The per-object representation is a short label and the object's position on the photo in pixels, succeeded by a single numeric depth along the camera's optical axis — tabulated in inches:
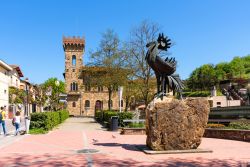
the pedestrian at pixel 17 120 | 488.2
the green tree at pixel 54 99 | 819.1
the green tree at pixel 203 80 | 2265.9
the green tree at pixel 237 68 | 2577.4
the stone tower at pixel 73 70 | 1990.1
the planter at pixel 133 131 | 524.6
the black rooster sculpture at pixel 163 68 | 315.5
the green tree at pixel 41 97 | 1062.8
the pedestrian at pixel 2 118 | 489.3
